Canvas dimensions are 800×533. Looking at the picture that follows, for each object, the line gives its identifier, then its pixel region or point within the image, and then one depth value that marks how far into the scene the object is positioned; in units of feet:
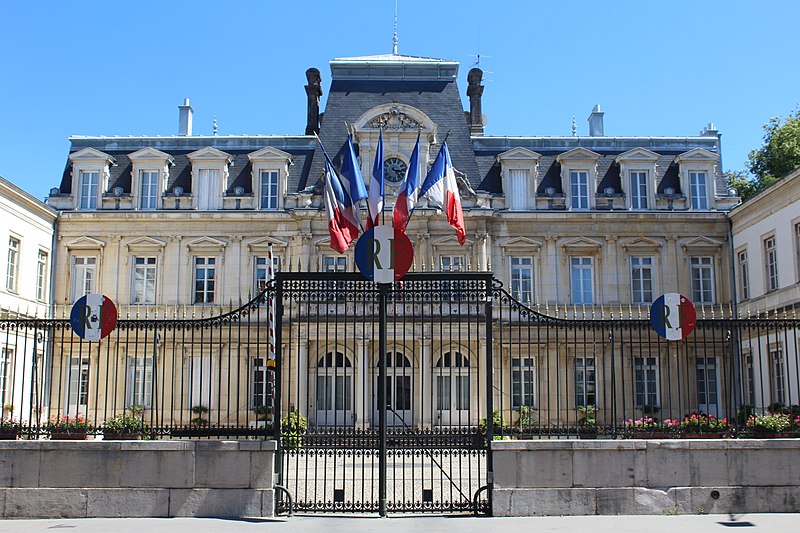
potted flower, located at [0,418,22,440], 39.50
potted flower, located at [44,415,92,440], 39.27
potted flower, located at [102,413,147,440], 39.24
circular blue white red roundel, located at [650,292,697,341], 40.09
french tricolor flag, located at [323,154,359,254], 46.47
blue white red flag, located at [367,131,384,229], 46.20
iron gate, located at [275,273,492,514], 38.60
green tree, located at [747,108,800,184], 122.31
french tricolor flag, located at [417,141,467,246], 50.03
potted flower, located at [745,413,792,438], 40.16
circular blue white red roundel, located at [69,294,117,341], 39.63
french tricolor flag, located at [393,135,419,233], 48.11
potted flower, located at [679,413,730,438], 39.86
